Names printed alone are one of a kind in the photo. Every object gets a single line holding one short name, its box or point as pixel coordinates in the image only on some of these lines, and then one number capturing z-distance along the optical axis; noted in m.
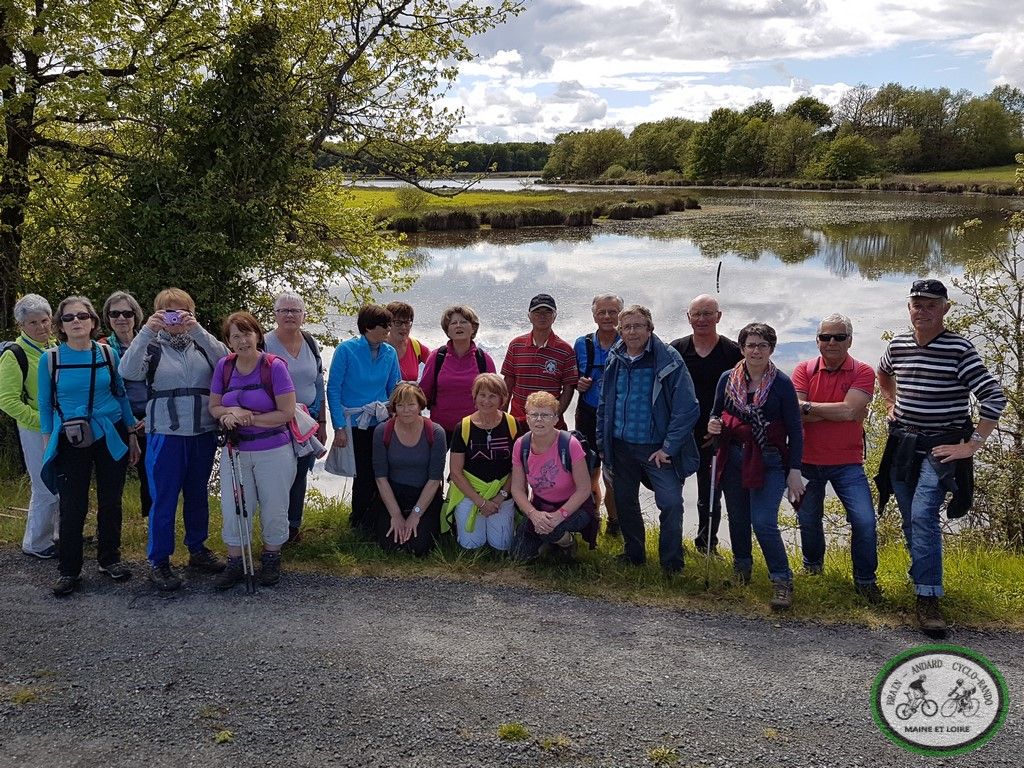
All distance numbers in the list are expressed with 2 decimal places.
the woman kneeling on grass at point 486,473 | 5.88
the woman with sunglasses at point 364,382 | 6.05
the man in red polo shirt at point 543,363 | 6.48
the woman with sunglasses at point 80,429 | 5.08
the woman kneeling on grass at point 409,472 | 5.87
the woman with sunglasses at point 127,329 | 5.67
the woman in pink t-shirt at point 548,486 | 5.61
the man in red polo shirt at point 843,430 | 5.11
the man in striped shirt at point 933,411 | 4.74
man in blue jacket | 5.44
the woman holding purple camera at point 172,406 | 5.11
